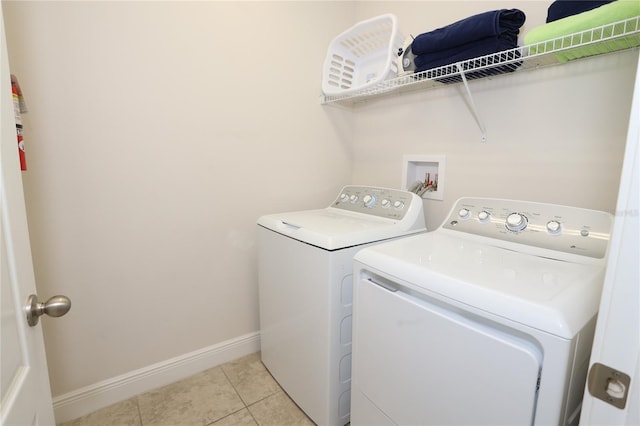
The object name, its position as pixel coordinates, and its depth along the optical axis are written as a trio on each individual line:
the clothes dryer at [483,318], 0.69
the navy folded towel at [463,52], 1.19
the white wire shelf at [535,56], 0.97
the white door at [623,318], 0.42
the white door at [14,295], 0.56
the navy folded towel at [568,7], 1.01
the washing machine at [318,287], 1.27
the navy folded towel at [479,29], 1.15
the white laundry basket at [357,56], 1.69
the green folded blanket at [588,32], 0.90
